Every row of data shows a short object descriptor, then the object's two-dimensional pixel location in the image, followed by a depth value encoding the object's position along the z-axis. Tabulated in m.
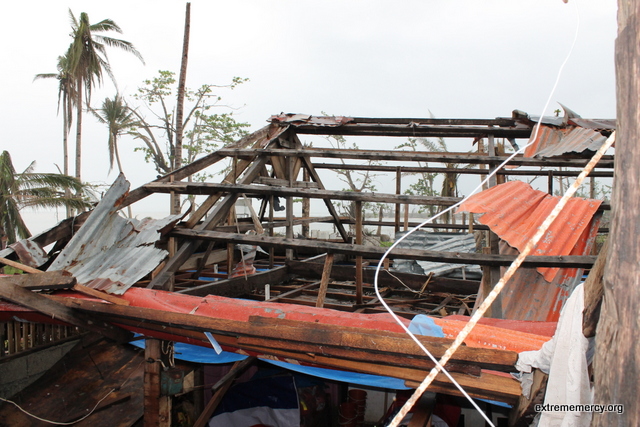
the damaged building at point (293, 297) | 2.71
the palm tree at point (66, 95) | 22.30
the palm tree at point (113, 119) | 25.36
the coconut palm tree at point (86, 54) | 21.16
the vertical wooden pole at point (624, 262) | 1.46
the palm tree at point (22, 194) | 12.98
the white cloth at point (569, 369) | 1.71
